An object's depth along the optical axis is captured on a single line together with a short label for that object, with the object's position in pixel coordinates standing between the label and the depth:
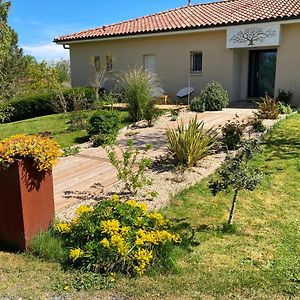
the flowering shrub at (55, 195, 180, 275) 3.37
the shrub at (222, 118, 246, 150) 7.32
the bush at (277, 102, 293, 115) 11.90
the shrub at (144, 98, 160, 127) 10.73
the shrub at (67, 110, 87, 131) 11.42
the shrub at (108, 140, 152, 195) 5.01
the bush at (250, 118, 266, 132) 8.86
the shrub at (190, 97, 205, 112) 13.19
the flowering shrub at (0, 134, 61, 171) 3.62
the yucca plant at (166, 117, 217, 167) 6.25
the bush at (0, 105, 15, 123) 15.30
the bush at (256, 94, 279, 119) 10.54
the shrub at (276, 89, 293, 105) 14.26
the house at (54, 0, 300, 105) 14.63
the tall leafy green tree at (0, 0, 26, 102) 12.96
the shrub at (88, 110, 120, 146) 9.09
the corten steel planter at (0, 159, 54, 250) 3.66
